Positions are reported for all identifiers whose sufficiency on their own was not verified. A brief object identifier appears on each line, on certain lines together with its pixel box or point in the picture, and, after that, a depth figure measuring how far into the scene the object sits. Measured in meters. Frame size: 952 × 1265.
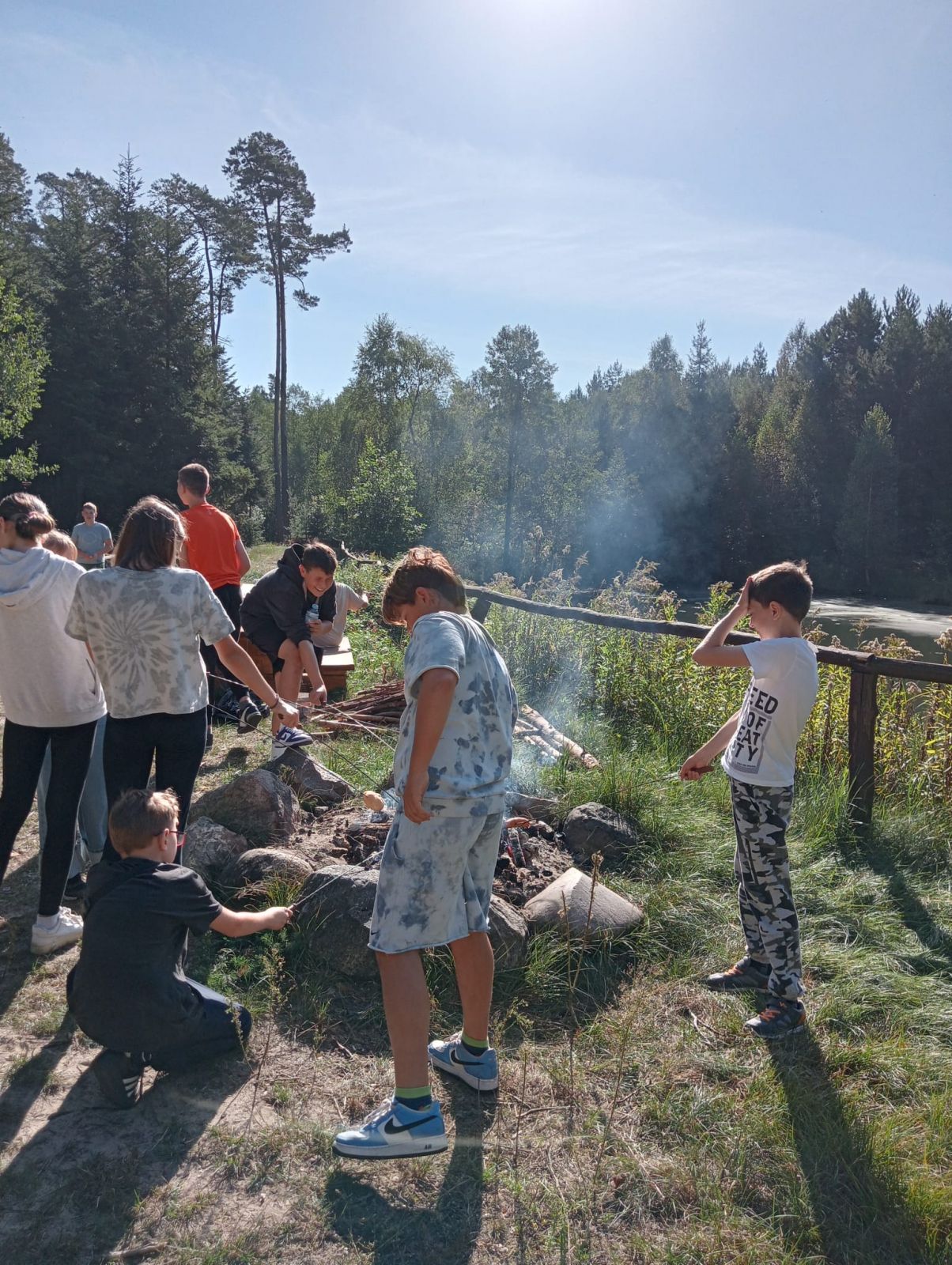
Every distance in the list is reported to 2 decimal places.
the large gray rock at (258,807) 4.48
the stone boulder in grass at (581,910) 3.58
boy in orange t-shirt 6.18
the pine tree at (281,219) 32.50
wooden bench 7.48
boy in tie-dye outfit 2.38
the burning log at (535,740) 5.75
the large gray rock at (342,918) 3.39
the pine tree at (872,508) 44.31
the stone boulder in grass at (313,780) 5.09
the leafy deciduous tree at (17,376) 19.59
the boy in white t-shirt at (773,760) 3.09
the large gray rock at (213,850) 4.05
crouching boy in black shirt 2.64
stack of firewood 6.32
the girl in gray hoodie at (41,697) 3.56
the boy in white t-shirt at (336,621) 6.08
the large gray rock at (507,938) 3.38
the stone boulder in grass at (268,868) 3.81
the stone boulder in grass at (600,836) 4.36
